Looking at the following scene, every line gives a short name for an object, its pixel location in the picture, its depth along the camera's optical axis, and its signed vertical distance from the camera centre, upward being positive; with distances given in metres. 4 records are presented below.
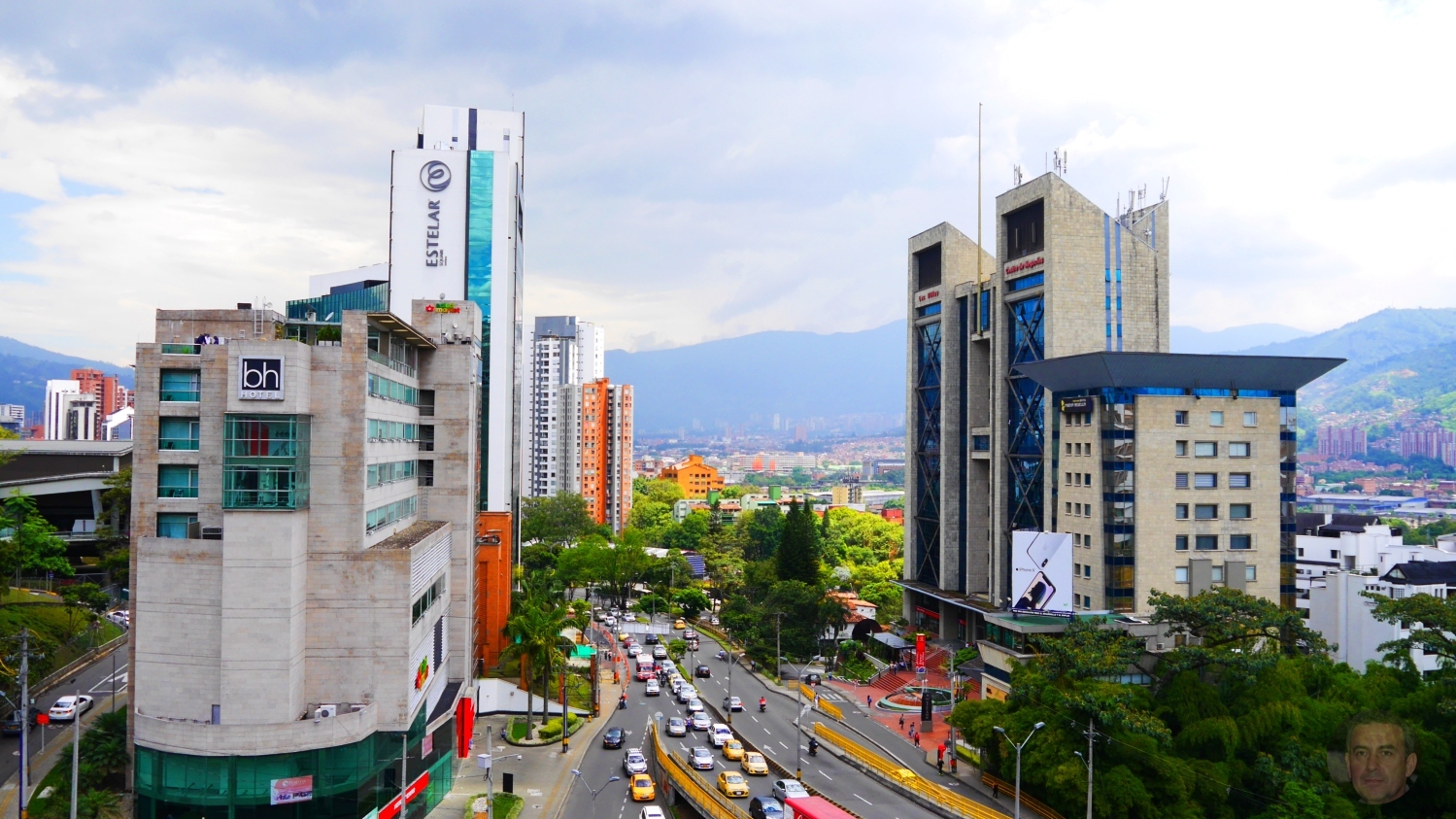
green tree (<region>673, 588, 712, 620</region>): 119.31 -18.75
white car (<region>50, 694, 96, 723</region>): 58.54 -15.53
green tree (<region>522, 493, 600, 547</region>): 161.50 -13.45
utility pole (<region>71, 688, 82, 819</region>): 40.47 -12.52
